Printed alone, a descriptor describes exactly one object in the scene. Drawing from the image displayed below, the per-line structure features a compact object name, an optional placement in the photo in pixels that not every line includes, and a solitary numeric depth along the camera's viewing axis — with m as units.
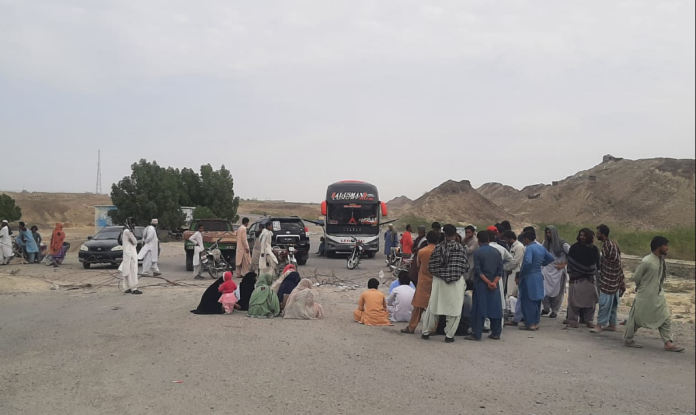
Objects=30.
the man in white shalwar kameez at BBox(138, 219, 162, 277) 14.71
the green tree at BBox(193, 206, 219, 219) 36.58
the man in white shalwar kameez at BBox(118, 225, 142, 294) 11.54
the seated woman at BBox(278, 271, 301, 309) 9.45
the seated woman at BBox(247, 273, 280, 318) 8.98
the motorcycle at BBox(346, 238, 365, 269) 17.66
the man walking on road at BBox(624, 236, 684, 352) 6.44
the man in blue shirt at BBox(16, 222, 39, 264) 18.08
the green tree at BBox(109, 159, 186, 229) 32.72
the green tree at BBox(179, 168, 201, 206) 42.25
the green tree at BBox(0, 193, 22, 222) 43.47
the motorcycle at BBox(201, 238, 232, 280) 14.67
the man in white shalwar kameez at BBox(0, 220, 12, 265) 17.61
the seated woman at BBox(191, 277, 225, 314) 9.17
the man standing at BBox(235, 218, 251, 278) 14.00
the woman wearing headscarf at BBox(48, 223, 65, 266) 17.62
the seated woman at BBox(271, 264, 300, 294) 9.64
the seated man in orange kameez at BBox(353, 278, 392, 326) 8.54
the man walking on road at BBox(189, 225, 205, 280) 14.58
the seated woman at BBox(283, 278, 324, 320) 8.80
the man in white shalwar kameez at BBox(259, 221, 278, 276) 13.33
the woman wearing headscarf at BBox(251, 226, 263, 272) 13.98
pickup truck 15.41
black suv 17.52
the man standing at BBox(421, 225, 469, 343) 7.32
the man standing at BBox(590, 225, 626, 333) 7.85
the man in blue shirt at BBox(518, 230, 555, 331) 8.27
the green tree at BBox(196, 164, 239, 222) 42.38
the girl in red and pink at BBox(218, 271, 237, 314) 9.23
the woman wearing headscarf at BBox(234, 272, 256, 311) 9.49
